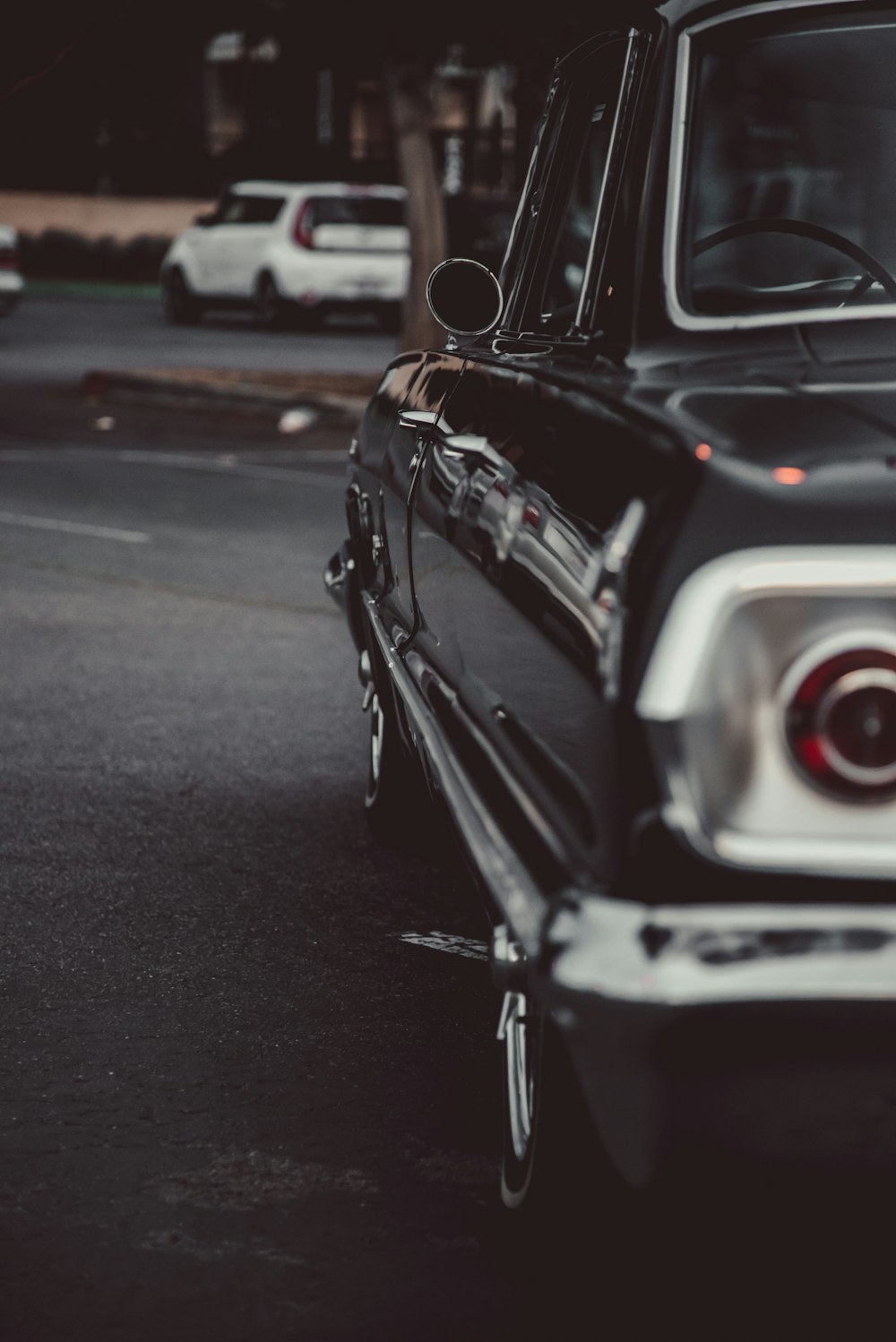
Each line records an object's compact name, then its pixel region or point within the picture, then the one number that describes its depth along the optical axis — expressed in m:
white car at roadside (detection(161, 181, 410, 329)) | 26.78
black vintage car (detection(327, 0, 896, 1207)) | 2.43
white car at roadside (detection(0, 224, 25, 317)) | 25.05
